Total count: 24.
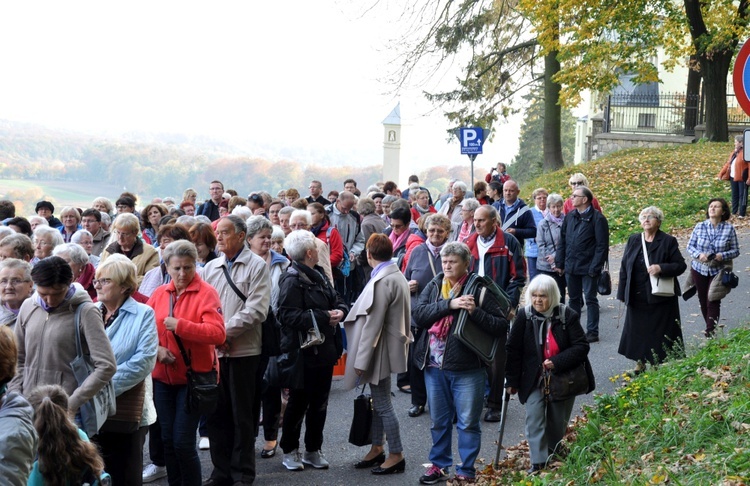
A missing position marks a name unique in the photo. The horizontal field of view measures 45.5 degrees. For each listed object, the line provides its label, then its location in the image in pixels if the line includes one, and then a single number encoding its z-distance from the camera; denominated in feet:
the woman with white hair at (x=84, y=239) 32.17
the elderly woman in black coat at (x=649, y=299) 31.01
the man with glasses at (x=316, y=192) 50.75
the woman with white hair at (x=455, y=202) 42.22
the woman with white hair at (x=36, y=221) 37.91
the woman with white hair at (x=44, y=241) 28.22
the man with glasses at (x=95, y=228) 34.96
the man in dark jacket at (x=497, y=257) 29.43
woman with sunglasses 39.73
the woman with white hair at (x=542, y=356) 23.06
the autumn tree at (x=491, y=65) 92.43
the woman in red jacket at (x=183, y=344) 20.81
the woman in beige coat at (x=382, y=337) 24.31
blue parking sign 60.44
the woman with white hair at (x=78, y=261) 24.98
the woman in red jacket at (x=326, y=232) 37.24
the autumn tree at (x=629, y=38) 82.38
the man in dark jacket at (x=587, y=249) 37.35
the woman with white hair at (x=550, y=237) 39.96
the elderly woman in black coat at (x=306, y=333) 23.91
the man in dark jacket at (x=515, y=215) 39.60
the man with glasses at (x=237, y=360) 22.89
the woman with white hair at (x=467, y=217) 32.96
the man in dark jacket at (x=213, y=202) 48.96
